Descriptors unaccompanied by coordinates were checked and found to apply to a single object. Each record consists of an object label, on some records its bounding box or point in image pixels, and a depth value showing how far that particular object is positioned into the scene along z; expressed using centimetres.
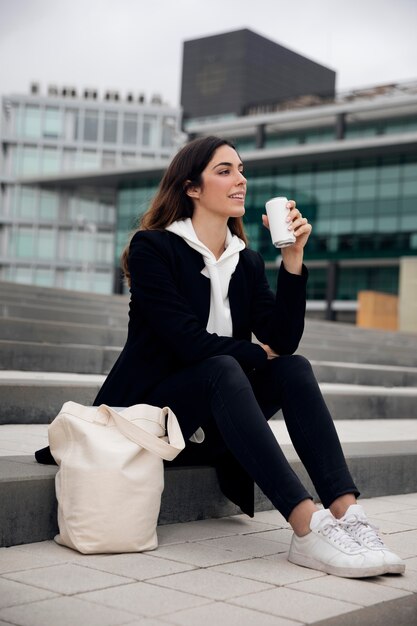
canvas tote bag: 312
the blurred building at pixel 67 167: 6744
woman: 326
